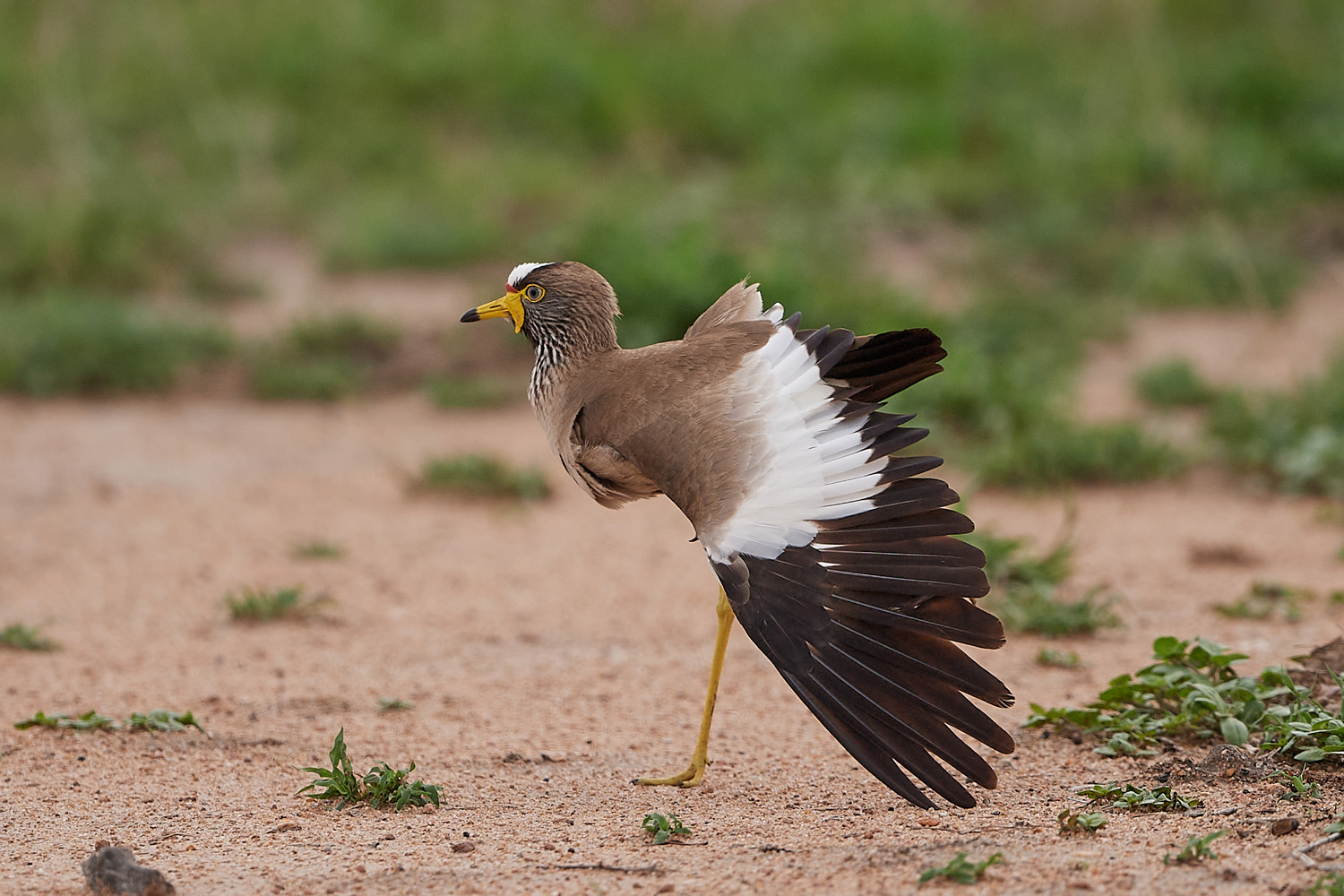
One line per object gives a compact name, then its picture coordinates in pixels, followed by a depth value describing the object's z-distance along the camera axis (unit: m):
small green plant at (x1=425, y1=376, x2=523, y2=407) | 14.38
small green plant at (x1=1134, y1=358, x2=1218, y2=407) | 14.24
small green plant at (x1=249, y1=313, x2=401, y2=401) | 14.51
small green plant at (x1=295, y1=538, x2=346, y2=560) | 11.15
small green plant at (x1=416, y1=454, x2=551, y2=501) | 12.52
